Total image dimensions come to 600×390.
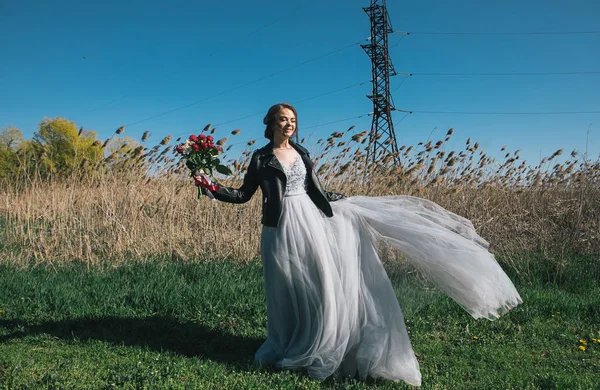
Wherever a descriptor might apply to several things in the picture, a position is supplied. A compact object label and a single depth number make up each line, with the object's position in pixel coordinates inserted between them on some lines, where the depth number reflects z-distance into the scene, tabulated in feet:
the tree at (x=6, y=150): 77.66
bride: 12.03
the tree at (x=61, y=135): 87.10
